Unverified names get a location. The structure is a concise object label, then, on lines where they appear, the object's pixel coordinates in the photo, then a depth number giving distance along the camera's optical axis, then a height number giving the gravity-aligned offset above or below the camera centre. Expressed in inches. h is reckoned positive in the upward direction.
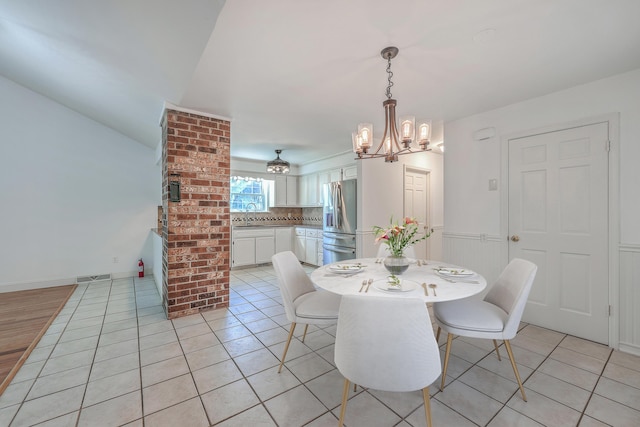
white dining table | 60.6 -18.7
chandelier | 77.2 +24.2
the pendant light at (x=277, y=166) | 181.6 +32.5
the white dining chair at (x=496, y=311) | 63.9 -27.2
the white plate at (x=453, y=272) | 73.9 -17.8
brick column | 108.9 -1.2
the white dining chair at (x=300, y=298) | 73.7 -27.1
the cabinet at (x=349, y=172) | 185.2 +29.0
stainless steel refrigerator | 167.2 -6.0
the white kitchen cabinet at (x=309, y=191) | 225.3 +19.6
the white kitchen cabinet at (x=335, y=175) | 201.0 +29.5
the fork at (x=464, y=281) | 69.3 -18.8
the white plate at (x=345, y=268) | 77.2 -17.4
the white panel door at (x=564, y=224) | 91.3 -4.9
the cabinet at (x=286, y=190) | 236.1 +20.6
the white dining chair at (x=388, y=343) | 43.3 -22.5
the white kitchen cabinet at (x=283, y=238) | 221.5 -22.5
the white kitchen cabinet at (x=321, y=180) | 211.6 +26.2
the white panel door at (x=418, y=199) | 177.9 +9.1
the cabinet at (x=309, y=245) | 206.5 -27.0
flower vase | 76.0 -15.3
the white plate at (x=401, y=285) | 62.0 -18.5
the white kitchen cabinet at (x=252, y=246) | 200.2 -26.3
